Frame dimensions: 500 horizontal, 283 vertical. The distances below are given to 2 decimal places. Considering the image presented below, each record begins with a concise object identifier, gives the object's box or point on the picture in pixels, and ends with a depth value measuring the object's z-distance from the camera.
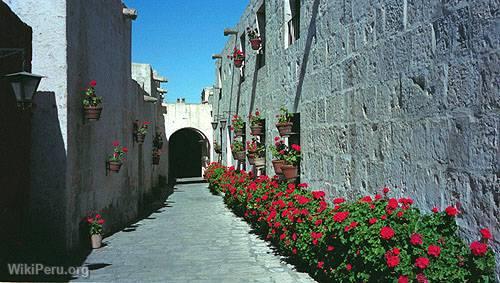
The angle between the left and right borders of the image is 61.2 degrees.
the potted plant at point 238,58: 12.53
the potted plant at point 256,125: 10.16
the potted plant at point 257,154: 10.07
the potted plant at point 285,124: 7.66
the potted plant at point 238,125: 12.66
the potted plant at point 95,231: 6.84
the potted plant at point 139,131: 11.09
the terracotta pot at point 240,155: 12.34
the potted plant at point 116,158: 8.18
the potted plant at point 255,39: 10.41
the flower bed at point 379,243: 3.07
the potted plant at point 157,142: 15.97
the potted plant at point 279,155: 7.66
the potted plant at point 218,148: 18.24
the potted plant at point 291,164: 7.41
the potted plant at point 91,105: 6.63
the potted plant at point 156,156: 15.58
